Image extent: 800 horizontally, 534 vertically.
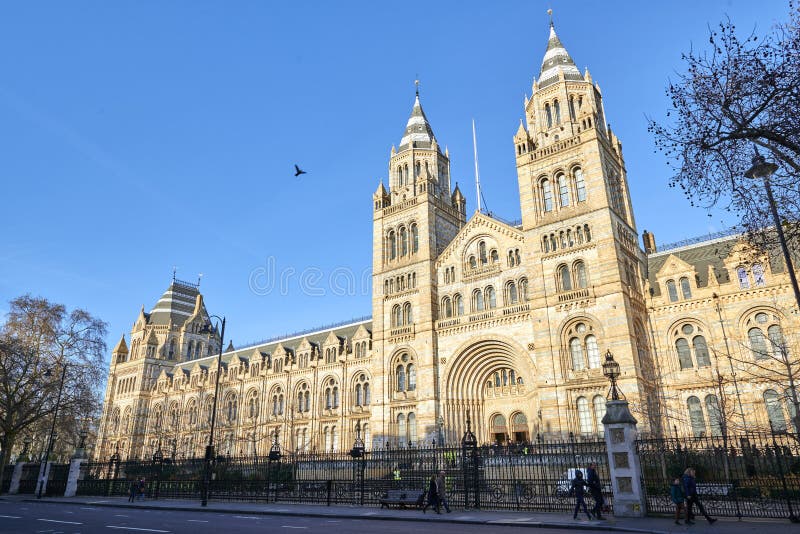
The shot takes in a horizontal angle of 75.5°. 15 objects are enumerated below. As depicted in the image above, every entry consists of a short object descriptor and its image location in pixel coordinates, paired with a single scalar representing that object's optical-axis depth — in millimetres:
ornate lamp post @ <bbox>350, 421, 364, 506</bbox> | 24219
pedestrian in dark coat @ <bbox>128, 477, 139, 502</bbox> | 29812
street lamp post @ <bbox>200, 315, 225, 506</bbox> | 24781
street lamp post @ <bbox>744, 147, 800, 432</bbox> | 13297
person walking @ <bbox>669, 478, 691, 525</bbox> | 15000
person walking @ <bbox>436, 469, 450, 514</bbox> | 19875
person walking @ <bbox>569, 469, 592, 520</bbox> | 16659
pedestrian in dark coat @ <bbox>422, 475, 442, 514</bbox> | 20188
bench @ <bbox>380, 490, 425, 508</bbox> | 21969
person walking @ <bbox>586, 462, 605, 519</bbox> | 16359
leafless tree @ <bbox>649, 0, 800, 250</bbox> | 12062
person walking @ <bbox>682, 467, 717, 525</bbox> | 14773
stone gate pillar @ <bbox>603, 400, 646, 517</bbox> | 16734
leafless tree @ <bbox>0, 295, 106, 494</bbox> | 37750
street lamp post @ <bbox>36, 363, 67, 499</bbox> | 35281
